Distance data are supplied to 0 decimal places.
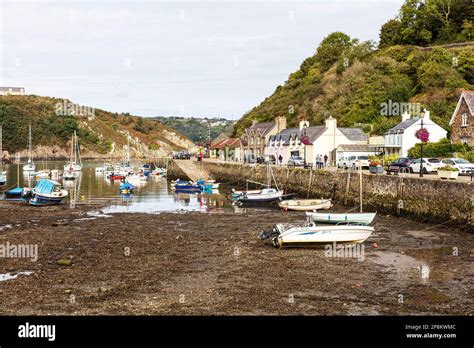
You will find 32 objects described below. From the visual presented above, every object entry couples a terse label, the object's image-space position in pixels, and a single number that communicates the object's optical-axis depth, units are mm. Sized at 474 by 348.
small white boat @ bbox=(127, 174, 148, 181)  76562
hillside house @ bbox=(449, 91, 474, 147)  48031
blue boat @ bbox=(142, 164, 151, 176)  95338
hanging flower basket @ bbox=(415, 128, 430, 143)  36394
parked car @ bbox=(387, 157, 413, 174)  42006
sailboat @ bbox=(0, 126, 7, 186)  65056
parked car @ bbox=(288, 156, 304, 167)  61606
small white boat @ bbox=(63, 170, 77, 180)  81750
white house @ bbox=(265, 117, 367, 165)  67188
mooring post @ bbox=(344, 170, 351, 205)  42503
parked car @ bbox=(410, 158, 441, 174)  41812
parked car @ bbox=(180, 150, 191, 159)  105875
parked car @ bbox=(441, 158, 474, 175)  37969
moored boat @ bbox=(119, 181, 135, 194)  56281
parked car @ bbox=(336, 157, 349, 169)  52256
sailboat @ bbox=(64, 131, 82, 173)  87438
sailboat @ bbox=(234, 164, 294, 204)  45719
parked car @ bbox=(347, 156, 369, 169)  49219
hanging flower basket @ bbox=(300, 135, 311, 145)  64084
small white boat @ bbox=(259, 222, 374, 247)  24906
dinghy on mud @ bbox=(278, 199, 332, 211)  40281
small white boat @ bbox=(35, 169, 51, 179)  84800
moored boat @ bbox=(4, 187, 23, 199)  50750
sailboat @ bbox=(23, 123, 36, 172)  93812
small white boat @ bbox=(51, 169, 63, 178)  87012
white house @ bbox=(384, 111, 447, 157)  56453
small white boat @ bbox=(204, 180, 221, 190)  60844
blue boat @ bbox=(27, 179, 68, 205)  45188
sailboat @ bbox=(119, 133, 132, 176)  86556
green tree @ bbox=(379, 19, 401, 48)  108938
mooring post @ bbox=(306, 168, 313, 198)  50256
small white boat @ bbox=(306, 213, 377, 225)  28766
